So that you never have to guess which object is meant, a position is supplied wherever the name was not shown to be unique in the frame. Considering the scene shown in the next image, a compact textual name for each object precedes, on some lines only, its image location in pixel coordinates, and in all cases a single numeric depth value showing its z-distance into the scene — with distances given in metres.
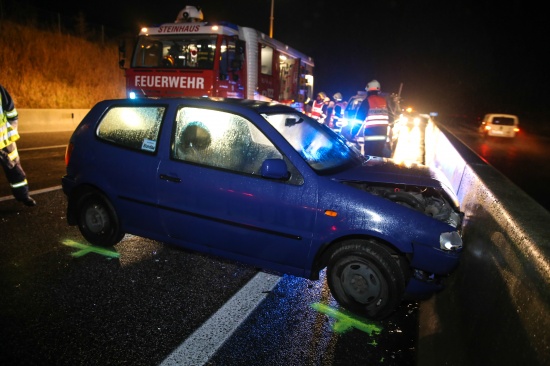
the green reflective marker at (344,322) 2.81
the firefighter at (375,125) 7.29
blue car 2.88
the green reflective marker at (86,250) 3.81
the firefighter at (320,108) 13.44
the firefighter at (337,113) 12.19
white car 20.47
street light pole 24.44
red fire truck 8.93
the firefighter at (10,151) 4.78
